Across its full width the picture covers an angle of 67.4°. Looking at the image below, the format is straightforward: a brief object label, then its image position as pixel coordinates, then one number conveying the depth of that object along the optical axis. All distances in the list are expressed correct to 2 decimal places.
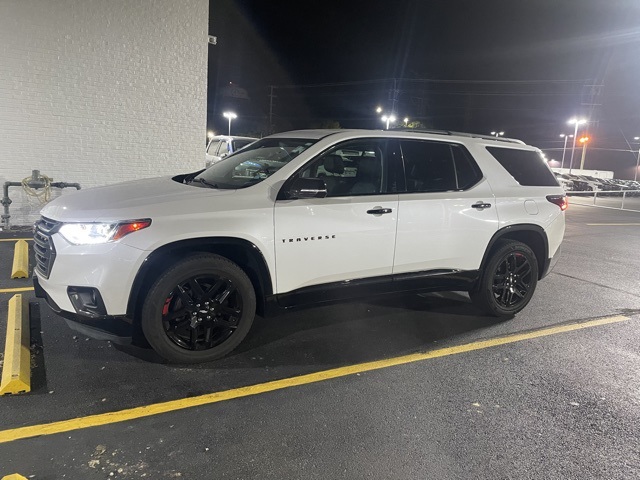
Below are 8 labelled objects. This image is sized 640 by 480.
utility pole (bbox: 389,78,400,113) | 36.19
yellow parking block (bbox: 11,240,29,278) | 5.80
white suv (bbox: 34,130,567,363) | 3.40
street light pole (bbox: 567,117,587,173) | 40.16
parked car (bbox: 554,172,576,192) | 29.52
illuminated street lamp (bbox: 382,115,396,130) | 36.56
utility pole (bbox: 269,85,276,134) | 44.97
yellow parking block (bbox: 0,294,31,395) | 3.21
